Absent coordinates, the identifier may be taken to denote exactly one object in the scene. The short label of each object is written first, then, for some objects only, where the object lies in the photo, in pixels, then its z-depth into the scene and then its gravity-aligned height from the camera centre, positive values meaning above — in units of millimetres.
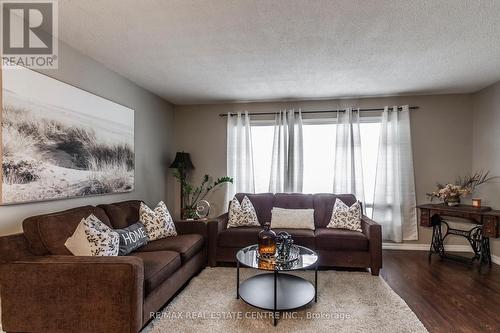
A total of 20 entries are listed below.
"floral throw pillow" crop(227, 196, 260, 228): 3737 -687
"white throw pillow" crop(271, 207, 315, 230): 3641 -719
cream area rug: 2125 -1278
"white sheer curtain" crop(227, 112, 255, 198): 4617 +224
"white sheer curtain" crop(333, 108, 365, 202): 4289 +145
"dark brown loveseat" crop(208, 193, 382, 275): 3201 -917
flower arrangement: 3758 -309
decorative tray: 2406 -849
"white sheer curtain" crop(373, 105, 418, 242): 4188 -222
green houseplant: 4769 -433
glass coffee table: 2283 -1198
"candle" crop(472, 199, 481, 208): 3658 -497
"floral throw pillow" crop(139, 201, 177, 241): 3045 -648
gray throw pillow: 2495 -701
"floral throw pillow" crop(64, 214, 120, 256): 2086 -592
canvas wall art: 2082 +251
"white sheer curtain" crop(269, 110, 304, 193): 4473 +200
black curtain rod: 4250 +945
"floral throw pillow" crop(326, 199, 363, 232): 3545 -681
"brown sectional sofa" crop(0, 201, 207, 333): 1813 -866
